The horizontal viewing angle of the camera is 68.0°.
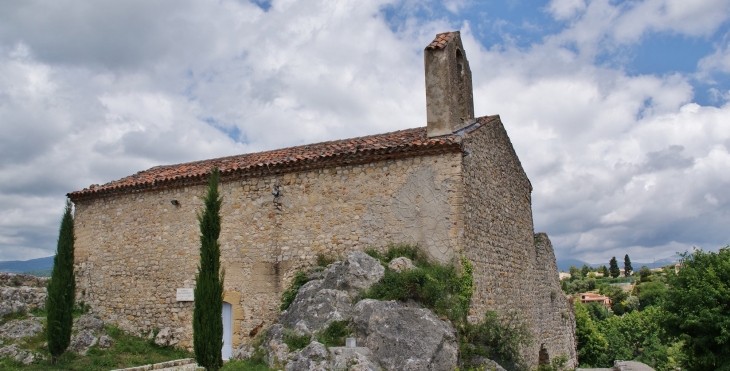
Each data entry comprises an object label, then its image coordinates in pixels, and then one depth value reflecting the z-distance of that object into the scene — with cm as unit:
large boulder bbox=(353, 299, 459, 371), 1004
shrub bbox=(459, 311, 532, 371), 1161
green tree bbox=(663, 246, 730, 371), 1255
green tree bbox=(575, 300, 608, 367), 3153
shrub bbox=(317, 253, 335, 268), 1408
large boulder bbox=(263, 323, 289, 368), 1056
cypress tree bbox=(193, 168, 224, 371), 1178
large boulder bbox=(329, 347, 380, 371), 953
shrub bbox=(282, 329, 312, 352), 1071
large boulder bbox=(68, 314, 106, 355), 1547
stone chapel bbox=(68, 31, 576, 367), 1324
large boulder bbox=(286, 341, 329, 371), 944
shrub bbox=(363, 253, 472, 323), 1144
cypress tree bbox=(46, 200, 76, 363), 1436
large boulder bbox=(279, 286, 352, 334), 1125
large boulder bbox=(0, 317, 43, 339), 1528
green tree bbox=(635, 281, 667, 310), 6519
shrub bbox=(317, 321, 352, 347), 1059
